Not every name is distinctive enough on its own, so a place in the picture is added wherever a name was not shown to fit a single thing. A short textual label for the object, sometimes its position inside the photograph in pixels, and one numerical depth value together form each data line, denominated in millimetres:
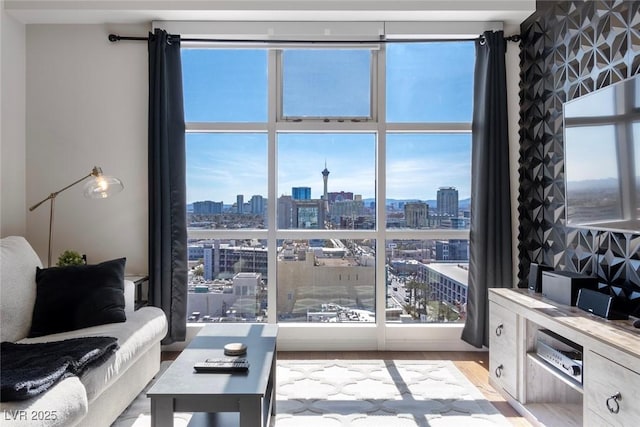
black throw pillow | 2381
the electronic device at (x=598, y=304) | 2020
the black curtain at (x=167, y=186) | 3250
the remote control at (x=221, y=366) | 1758
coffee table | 1564
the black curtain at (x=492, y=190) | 3273
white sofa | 1555
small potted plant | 2963
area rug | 2270
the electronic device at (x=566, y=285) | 2287
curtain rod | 3322
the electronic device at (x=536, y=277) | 2654
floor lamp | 2895
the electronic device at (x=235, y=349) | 1934
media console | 1633
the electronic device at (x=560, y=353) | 1981
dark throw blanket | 1551
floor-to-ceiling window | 3473
